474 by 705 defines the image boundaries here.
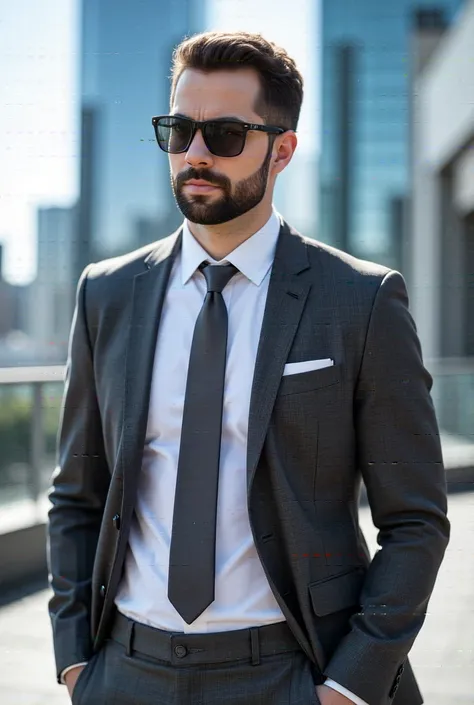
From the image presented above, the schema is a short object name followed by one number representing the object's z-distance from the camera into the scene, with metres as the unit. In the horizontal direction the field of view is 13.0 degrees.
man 2.40
